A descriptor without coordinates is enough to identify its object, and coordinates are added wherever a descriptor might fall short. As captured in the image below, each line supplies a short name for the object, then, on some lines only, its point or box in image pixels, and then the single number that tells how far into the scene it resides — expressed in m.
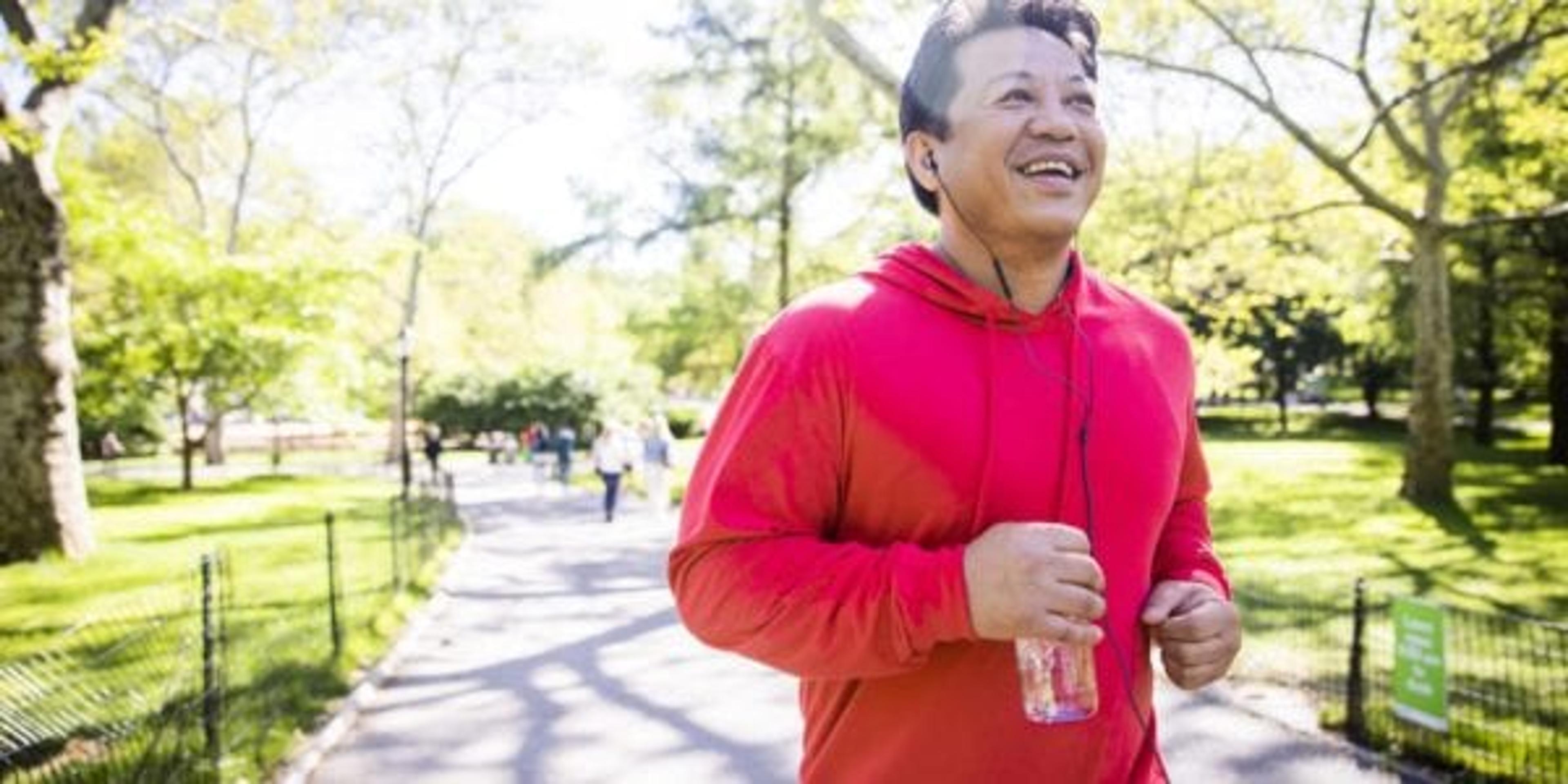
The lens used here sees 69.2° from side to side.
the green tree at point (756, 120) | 22.86
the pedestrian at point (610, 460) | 21.94
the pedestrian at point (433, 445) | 33.38
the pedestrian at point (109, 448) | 40.84
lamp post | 25.45
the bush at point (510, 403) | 52.88
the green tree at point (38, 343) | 13.71
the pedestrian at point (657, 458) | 21.98
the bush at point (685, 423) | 58.47
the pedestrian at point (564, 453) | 30.50
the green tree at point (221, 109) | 17.92
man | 1.65
